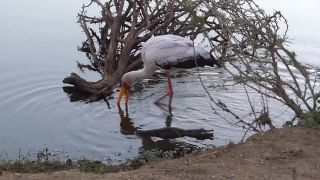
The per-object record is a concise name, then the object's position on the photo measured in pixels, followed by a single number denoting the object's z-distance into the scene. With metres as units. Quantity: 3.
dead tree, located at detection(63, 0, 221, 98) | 10.20
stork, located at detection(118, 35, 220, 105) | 8.91
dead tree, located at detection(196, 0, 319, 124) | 6.07
